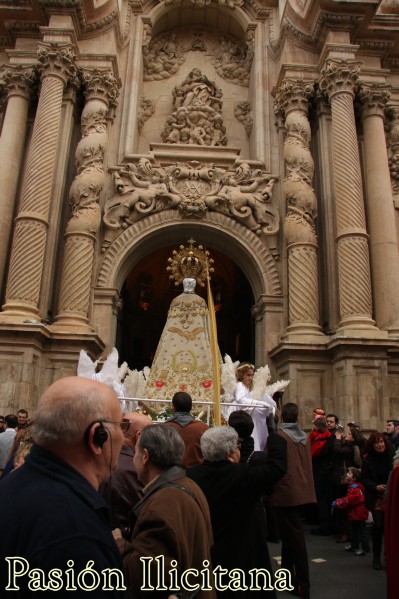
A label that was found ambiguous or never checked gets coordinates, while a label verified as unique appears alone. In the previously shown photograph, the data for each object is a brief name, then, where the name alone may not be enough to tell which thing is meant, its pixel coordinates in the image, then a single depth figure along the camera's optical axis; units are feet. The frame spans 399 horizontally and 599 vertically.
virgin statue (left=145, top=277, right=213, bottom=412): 29.86
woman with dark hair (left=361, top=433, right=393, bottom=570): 19.33
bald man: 4.26
